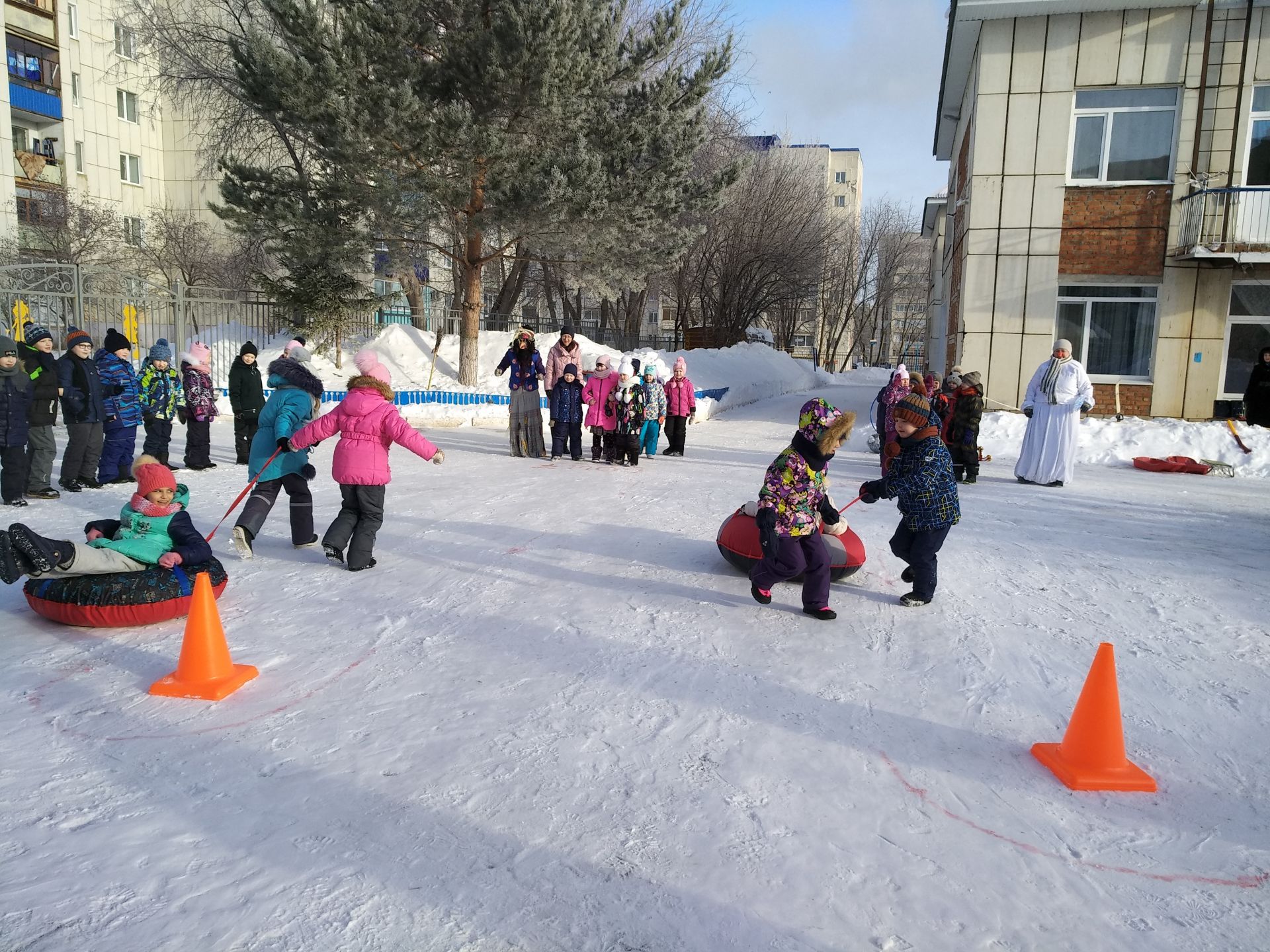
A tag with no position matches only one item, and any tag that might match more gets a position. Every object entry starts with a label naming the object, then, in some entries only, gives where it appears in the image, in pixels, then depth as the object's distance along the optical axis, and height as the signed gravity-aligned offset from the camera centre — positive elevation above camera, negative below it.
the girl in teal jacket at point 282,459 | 6.62 -0.73
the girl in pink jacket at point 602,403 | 12.19 -0.42
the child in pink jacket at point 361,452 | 6.25 -0.61
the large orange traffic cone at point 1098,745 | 3.46 -1.49
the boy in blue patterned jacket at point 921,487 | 5.52 -0.68
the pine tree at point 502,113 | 15.67 +5.10
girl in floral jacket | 5.24 -0.75
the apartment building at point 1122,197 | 14.64 +3.42
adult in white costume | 11.02 -0.41
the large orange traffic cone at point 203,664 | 4.11 -1.47
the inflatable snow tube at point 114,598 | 4.89 -1.37
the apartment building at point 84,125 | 35.50 +11.23
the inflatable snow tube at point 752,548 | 6.16 -1.23
